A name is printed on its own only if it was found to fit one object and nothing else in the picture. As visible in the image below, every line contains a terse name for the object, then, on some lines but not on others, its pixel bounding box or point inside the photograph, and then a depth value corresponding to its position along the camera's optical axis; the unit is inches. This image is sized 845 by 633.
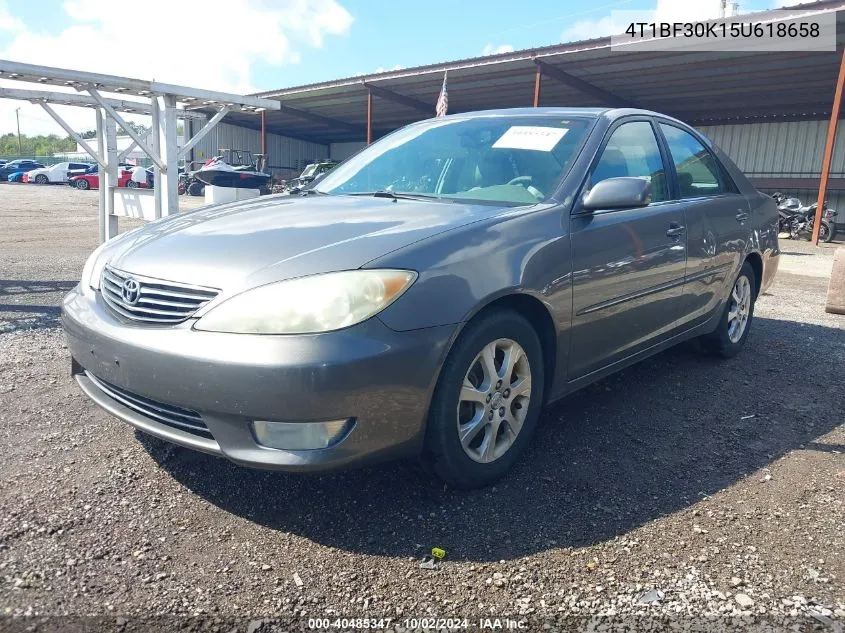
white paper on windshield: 128.4
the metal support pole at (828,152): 527.4
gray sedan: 84.4
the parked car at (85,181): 1433.3
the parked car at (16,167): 1638.8
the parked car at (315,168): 976.7
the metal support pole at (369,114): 824.3
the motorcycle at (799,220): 638.5
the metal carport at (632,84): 636.7
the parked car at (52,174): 1565.0
